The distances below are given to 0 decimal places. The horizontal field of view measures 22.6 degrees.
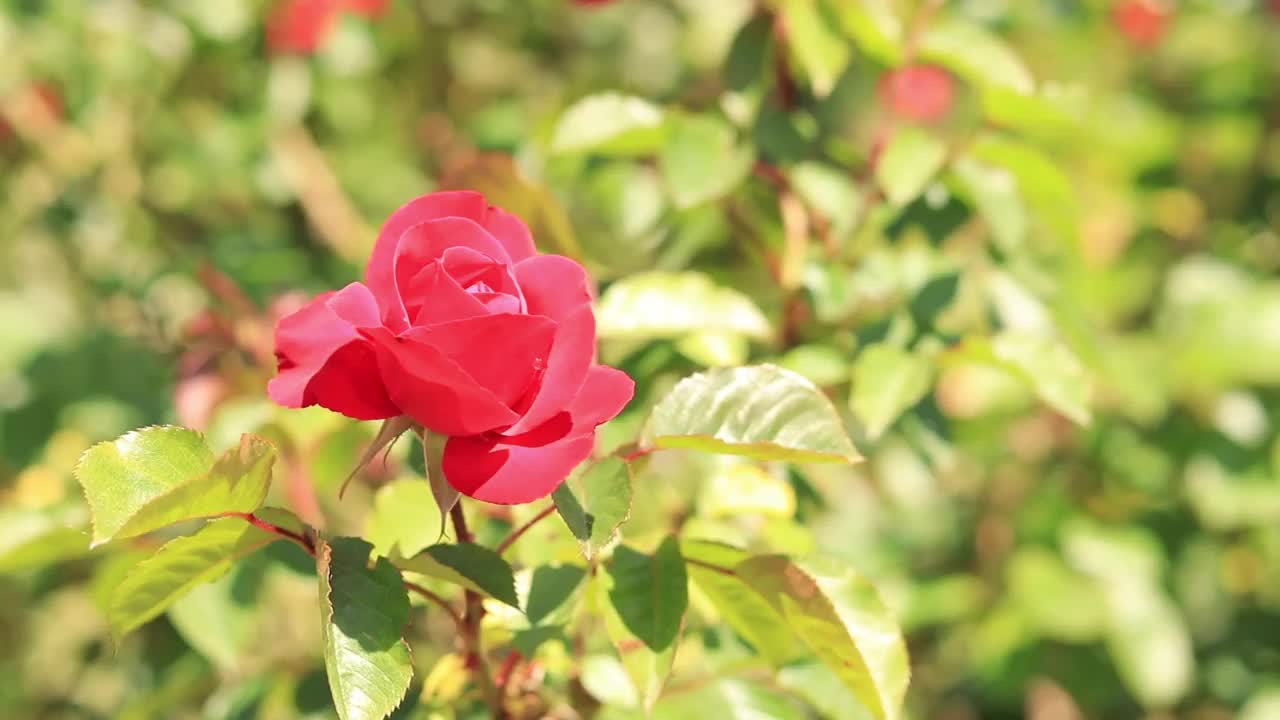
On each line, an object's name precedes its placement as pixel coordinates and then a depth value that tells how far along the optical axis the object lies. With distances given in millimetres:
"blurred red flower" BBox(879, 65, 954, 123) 900
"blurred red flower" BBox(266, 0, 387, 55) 1321
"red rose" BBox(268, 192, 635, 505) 659
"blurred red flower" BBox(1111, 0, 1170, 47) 1965
